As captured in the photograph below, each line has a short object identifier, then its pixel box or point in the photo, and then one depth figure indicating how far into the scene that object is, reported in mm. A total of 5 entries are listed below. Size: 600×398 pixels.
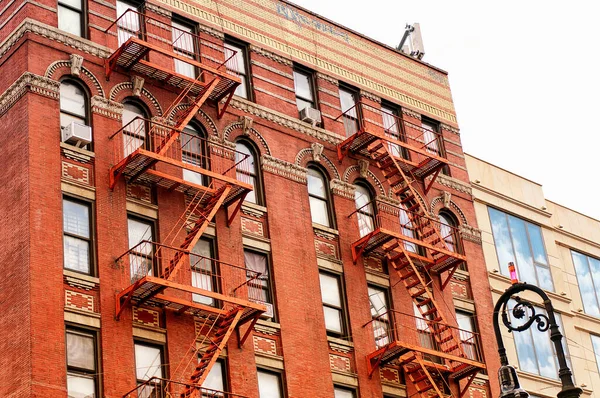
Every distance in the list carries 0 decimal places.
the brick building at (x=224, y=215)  33094
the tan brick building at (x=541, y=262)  46031
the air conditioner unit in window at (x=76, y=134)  35000
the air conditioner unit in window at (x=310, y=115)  42500
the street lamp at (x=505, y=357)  21031
